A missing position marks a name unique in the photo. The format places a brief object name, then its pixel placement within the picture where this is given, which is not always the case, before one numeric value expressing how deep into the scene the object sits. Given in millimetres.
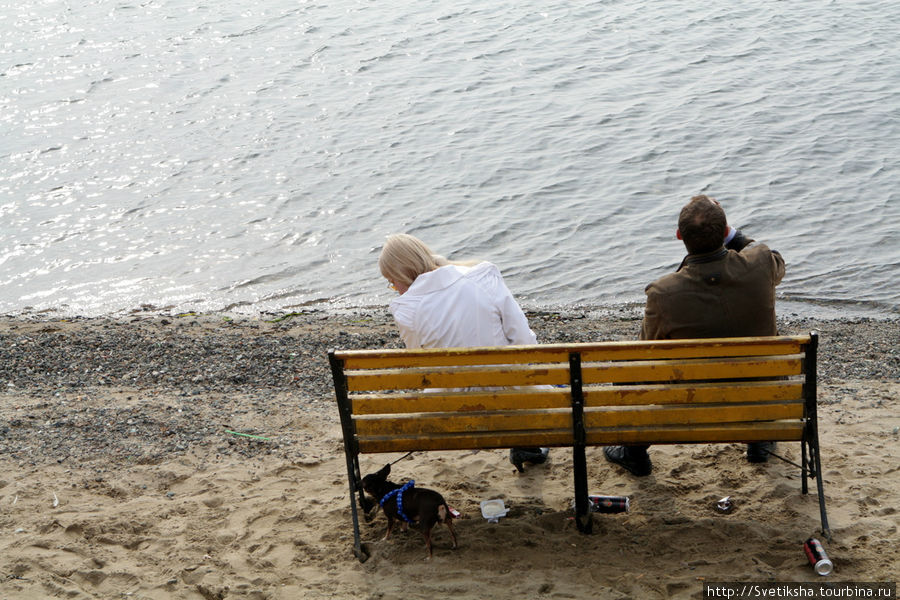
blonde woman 9203
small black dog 8531
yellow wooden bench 8227
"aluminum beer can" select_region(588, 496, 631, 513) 9203
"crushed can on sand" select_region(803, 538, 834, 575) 7816
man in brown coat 9000
